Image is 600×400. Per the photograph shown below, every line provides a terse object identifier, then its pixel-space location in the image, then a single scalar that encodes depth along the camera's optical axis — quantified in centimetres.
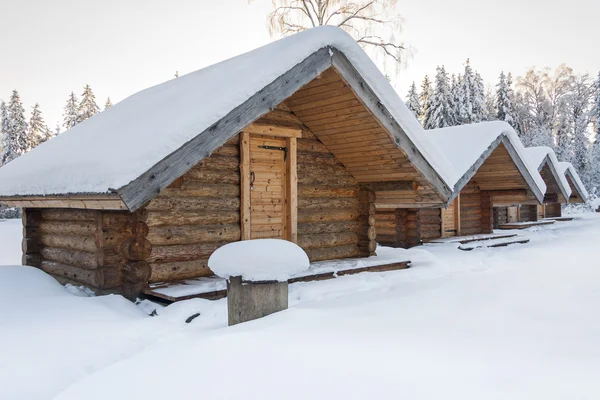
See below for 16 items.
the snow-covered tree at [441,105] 4169
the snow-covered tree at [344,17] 2086
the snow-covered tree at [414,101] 4659
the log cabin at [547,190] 1889
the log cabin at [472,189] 1270
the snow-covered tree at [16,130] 4041
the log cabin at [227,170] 581
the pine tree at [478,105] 4319
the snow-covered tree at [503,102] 4303
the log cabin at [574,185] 2327
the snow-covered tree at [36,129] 4344
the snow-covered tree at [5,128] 3997
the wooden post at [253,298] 436
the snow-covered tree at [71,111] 4662
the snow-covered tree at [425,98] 4369
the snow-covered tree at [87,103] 4491
